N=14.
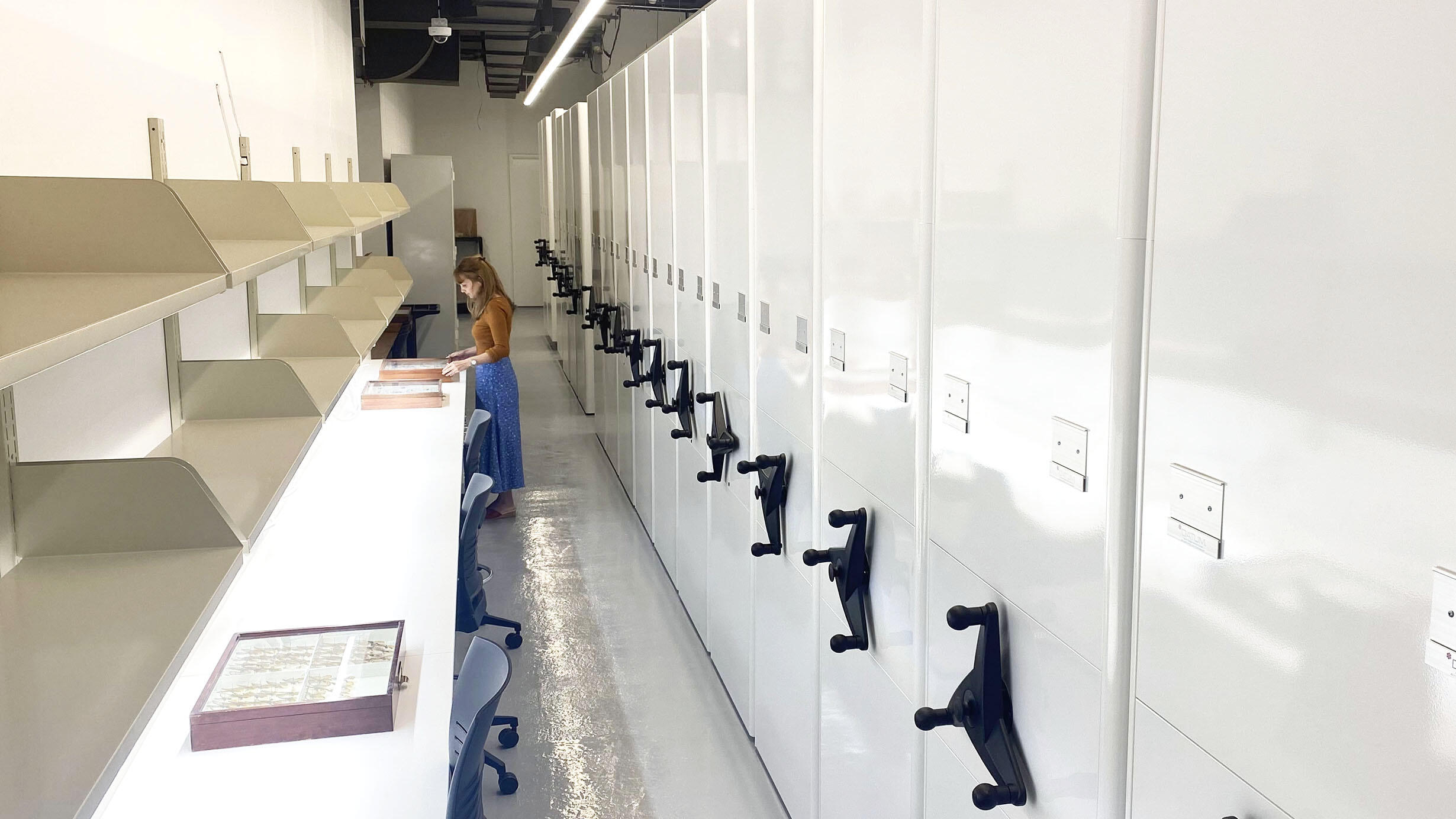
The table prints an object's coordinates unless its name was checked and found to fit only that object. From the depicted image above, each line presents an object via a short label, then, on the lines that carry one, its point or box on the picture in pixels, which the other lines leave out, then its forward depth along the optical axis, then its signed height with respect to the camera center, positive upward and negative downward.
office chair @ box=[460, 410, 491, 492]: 4.44 -0.81
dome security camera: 7.58 +1.62
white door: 15.41 +0.34
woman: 5.84 -0.68
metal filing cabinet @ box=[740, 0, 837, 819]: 2.55 -0.28
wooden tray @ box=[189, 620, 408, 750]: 2.10 -0.91
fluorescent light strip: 4.48 +1.21
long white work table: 1.94 -0.93
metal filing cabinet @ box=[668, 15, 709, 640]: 3.76 -0.07
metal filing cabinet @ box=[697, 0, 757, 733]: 3.16 -0.18
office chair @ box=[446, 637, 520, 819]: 2.02 -0.98
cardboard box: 15.16 +0.43
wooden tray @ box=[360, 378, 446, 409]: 5.20 -0.72
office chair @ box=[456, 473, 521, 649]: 3.43 -1.06
